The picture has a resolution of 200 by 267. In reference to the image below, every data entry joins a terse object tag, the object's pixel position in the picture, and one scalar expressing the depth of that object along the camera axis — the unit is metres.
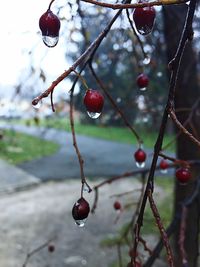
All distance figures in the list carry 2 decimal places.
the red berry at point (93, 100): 0.11
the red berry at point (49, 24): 0.11
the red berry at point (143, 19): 0.11
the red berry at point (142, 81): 0.22
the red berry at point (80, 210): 0.13
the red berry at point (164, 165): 0.32
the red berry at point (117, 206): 0.36
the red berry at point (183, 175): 0.18
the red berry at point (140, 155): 0.23
